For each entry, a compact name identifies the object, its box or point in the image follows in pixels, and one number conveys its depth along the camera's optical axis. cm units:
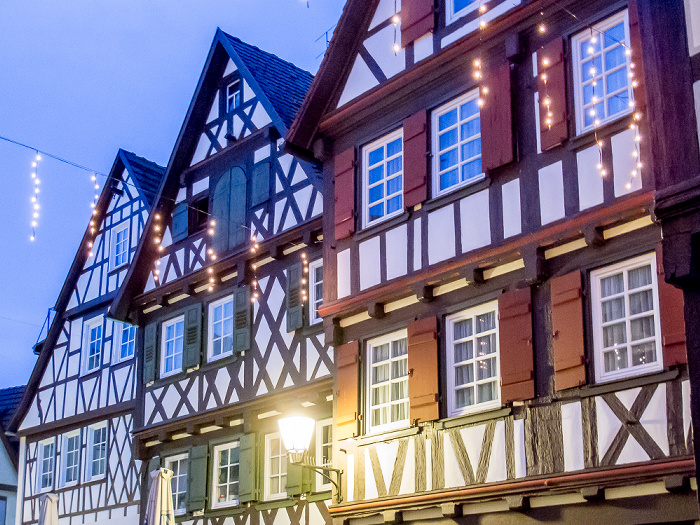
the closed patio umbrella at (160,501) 1546
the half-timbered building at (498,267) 1113
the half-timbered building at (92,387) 2045
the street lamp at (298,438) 1406
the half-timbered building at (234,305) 1666
